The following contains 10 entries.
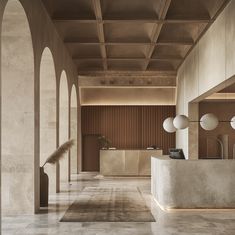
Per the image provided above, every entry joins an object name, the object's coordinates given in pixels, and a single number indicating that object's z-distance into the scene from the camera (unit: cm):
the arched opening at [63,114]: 978
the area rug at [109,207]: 537
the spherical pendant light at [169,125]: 688
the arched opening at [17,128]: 560
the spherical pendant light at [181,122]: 642
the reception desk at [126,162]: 1190
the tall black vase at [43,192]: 633
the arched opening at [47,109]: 772
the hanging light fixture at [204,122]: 642
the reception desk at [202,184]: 593
